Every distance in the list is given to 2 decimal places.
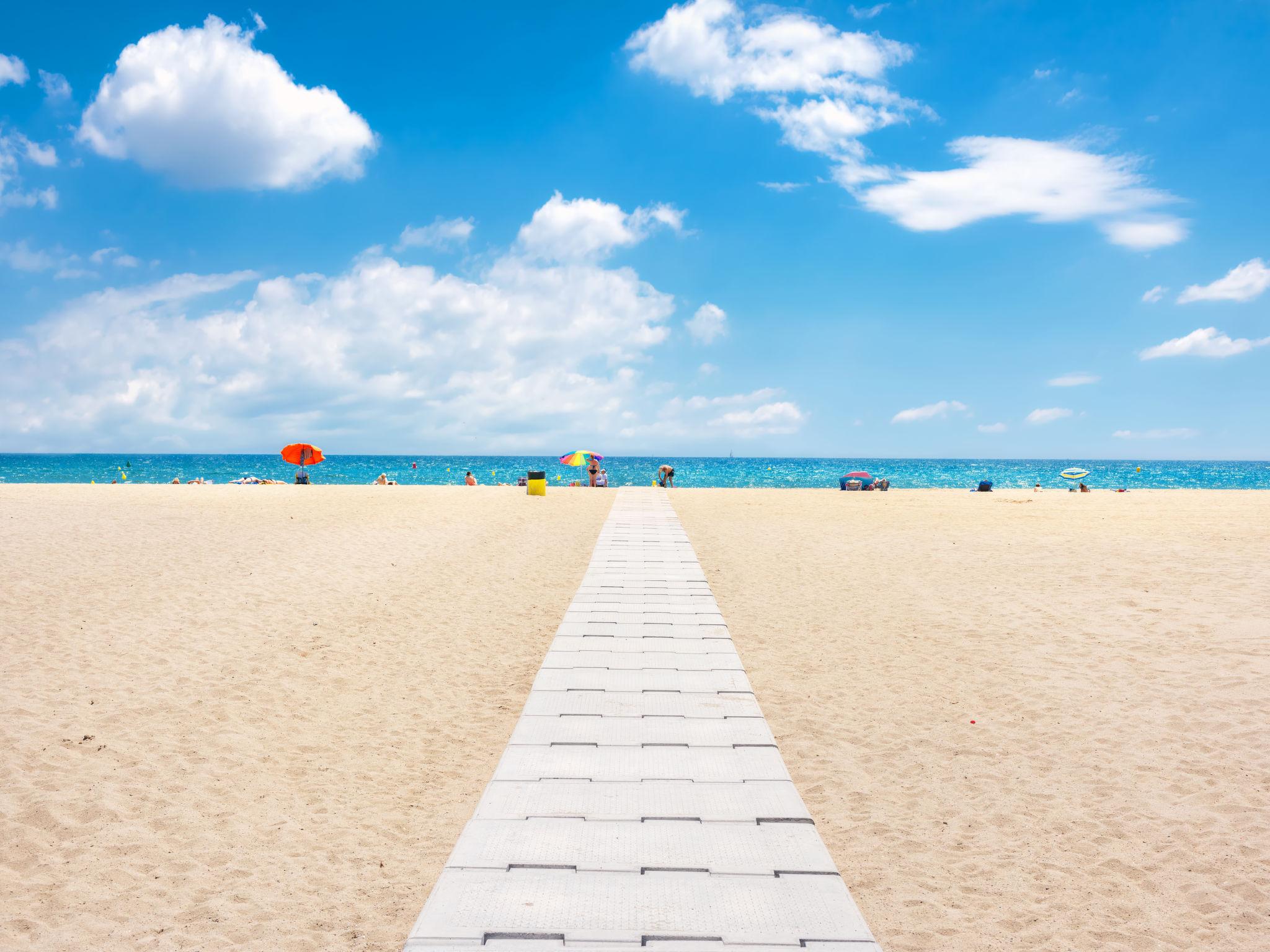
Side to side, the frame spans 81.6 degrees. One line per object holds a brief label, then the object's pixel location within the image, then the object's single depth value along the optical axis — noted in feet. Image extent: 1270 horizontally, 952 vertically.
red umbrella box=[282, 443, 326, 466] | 118.83
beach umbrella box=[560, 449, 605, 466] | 129.78
